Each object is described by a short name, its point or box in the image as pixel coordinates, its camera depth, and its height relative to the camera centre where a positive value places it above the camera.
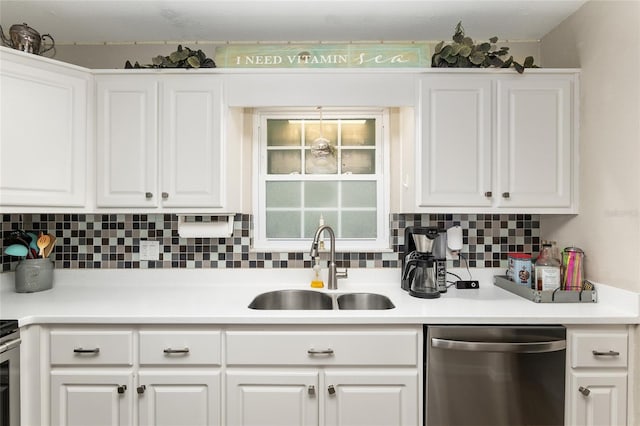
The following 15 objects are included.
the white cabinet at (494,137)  2.05 +0.40
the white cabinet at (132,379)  1.72 -0.76
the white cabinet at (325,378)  1.72 -0.75
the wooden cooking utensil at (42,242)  2.23 -0.19
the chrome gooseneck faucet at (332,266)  2.23 -0.32
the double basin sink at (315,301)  2.17 -0.52
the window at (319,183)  2.47 +0.18
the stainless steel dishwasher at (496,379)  1.70 -0.75
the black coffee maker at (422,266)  2.08 -0.31
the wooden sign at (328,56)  2.08 +0.84
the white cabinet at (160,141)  2.06 +0.37
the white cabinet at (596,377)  1.71 -0.74
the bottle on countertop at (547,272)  1.97 -0.32
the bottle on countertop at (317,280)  2.28 -0.42
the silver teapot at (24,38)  1.95 +0.87
